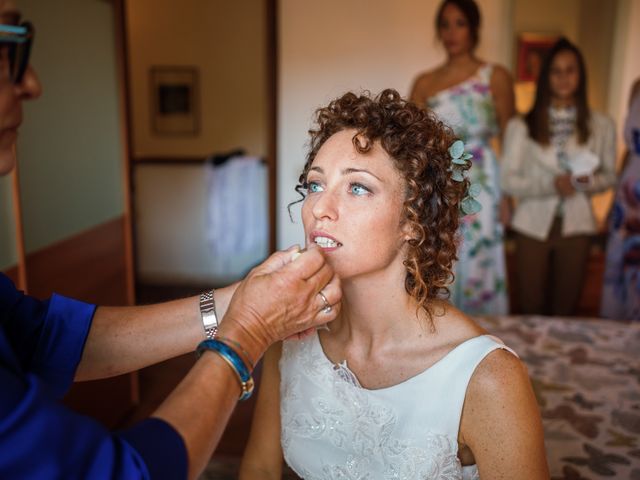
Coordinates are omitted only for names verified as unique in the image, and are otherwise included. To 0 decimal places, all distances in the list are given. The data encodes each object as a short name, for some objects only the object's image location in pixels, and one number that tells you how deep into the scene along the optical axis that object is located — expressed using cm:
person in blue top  81
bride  133
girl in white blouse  371
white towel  535
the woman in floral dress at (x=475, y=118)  353
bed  168
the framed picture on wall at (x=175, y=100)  592
